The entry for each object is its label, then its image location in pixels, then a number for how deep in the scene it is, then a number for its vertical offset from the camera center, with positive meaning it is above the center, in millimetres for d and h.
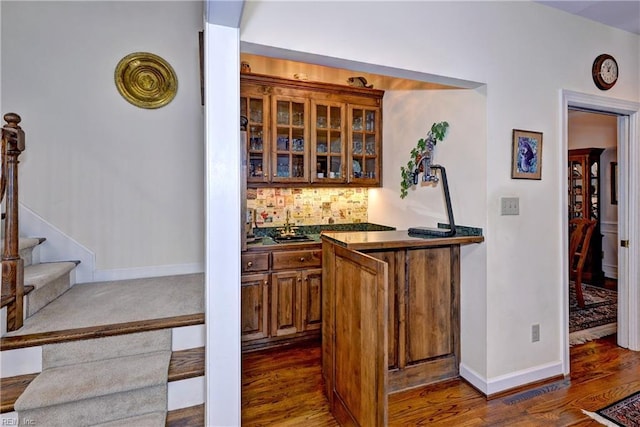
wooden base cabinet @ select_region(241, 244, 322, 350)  2797 -762
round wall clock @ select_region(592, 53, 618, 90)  2586 +1145
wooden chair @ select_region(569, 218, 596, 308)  3830 -400
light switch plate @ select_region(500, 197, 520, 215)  2269 +47
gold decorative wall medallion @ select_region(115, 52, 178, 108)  2889 +1231
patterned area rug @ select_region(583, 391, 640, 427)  1928 -1253
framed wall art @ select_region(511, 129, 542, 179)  2285 +415
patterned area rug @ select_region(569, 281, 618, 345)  3139 -1140
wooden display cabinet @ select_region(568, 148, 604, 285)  4988 +286
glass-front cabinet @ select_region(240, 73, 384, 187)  3098 +829
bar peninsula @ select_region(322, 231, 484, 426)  1601 -660
